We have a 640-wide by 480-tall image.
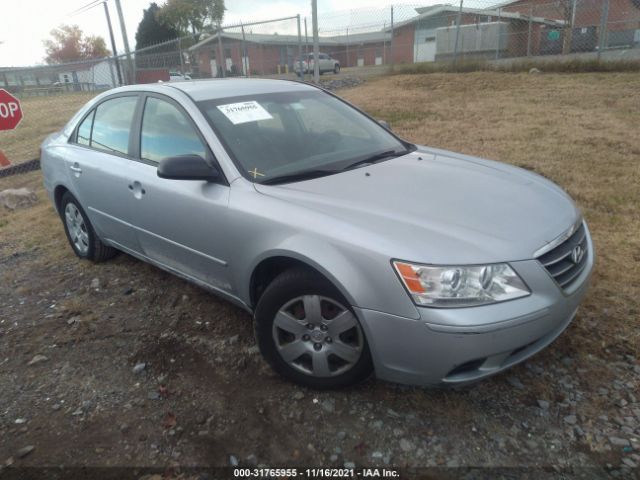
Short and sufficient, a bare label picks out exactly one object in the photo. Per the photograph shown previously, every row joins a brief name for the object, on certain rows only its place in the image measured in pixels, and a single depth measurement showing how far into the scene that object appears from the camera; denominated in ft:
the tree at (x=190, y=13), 170.30
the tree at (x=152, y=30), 170.40
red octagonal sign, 26.01
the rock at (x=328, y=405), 8.05
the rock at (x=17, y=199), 22.63
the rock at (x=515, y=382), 8.27
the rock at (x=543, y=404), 7.81
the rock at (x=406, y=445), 7.20
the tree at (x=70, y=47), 195.62
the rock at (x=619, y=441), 7.05
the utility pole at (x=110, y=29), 48.64
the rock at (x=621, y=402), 7.80
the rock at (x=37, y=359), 10.05
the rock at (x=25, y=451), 7.59
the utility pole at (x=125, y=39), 42.38
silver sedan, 6.77
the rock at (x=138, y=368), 9.43
